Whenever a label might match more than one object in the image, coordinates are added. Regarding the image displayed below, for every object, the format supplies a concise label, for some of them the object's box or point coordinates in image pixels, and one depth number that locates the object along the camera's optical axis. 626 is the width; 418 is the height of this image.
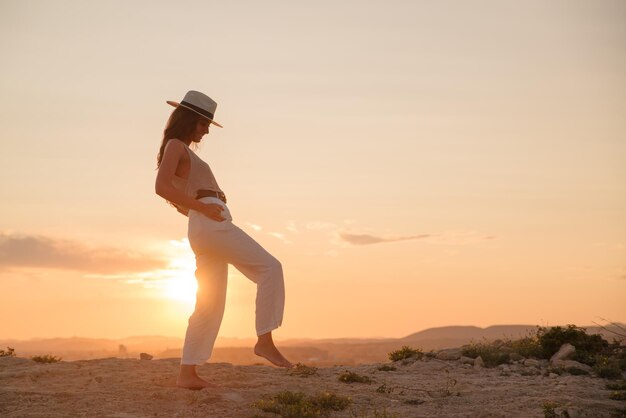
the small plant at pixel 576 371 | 11.13
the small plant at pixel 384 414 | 7.56
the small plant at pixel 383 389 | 9.10
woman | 7.54
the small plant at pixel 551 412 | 7.83
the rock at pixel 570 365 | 11.29
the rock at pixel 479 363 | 11.64
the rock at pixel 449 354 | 12.29
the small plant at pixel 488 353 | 12.00
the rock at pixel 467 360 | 11.95
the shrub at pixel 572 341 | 12.42
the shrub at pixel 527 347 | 12.44
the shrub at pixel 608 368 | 10.88
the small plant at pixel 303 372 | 9.77
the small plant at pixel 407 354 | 12.39
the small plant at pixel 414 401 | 8.63
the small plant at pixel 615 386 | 10.02
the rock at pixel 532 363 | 11.66
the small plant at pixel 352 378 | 9.69
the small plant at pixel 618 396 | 9.20
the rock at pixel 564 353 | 12.03
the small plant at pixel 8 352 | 11.56
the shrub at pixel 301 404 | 7.64
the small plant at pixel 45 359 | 10.84
